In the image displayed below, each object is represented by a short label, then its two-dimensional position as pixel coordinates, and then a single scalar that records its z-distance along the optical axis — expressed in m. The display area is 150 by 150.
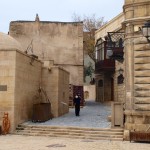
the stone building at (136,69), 16.44
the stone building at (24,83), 19.02
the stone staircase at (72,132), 17.03
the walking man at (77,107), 24.22
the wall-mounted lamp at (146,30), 12.28
